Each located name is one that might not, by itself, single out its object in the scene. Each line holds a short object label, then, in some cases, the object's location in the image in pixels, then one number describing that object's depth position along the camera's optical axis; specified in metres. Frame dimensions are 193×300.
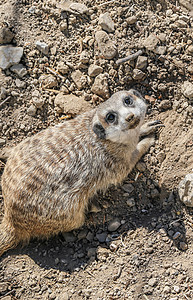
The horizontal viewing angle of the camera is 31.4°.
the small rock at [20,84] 3.61
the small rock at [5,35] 3.62
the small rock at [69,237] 3.36
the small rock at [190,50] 3.34
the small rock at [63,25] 3.59
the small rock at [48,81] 3.60
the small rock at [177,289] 2.71
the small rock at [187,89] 3.28
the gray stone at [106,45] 3.44
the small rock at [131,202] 3.34
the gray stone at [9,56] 3.62
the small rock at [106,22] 3.46
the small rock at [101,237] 3.28
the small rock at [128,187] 3.41
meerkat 3.01
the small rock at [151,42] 3.39
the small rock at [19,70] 3.61
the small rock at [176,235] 3.00
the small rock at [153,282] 2.82
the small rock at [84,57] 3.52
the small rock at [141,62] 3.39
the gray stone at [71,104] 3.54
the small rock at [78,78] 3.57
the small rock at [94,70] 3.46
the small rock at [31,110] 3.60
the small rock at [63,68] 3.57
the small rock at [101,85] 3.45
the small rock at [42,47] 3.60
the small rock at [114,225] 3.28
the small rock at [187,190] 2.96
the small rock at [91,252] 3.20
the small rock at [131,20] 3.44
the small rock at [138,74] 3.40
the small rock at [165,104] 3.44
